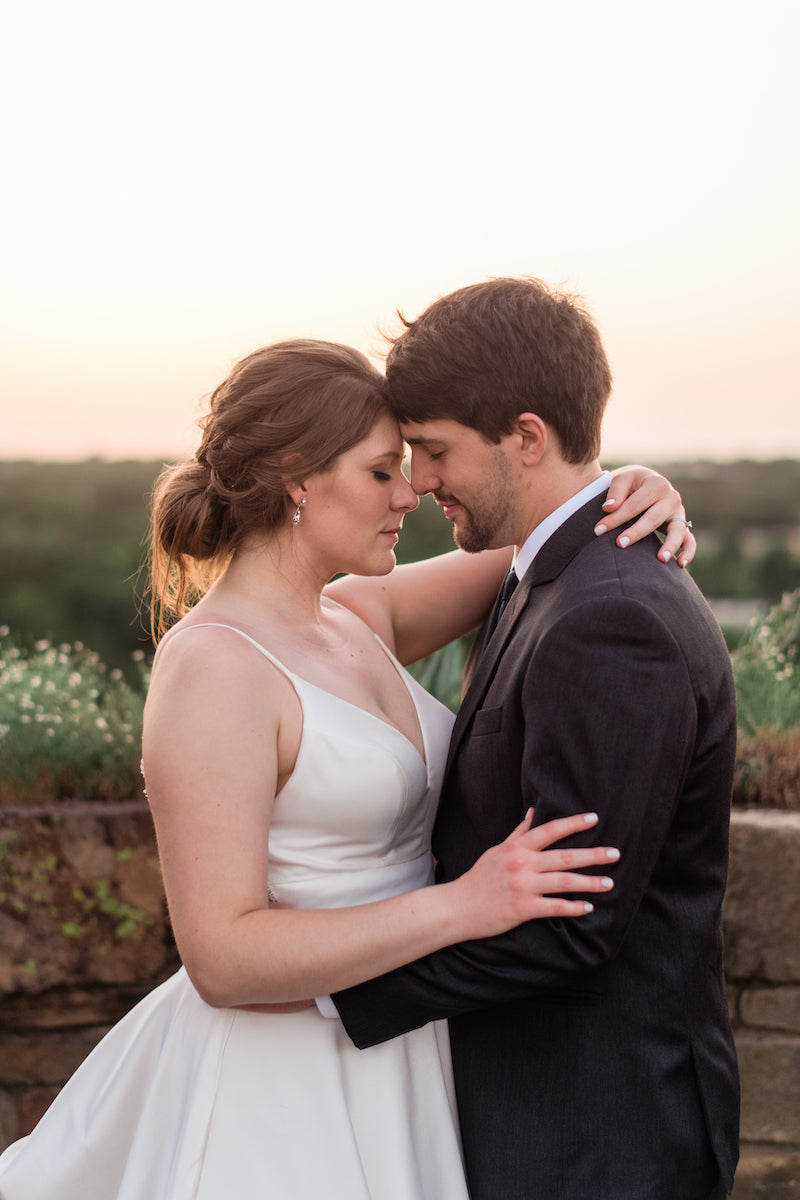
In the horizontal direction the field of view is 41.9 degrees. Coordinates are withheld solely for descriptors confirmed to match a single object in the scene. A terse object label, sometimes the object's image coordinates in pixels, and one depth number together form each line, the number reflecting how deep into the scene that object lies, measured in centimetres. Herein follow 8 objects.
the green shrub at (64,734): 331
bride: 194
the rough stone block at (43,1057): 318
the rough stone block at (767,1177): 306
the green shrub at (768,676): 376
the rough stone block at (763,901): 295
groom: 182
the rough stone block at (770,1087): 302
